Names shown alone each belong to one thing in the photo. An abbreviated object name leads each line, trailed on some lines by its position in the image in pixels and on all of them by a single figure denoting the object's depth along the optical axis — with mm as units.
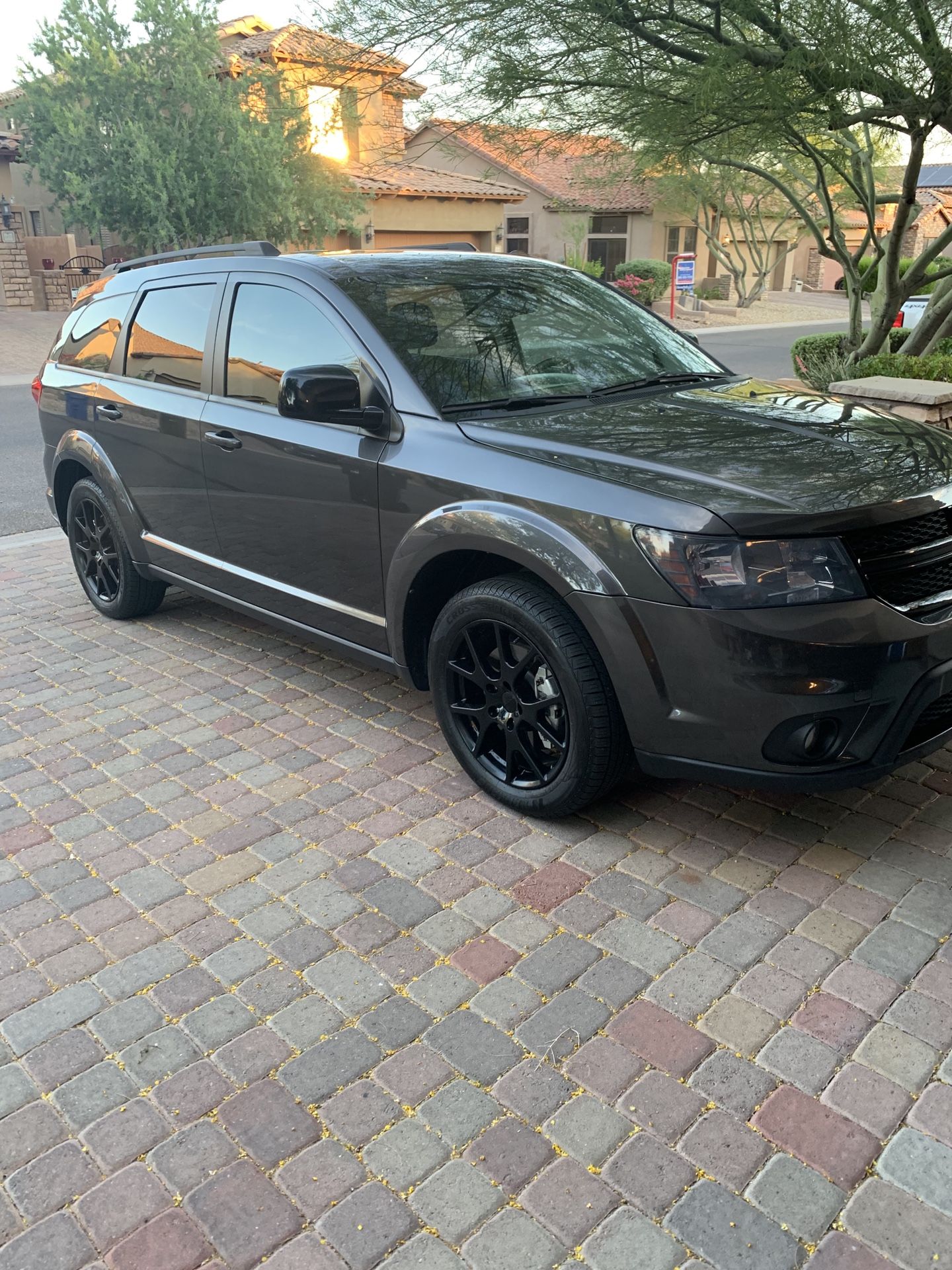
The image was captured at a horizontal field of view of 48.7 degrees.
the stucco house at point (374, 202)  29812
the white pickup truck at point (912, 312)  12828
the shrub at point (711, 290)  44250
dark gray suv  2924
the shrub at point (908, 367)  8898
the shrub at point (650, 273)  38219
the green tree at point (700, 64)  6223
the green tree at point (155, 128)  24922
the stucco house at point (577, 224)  36750
